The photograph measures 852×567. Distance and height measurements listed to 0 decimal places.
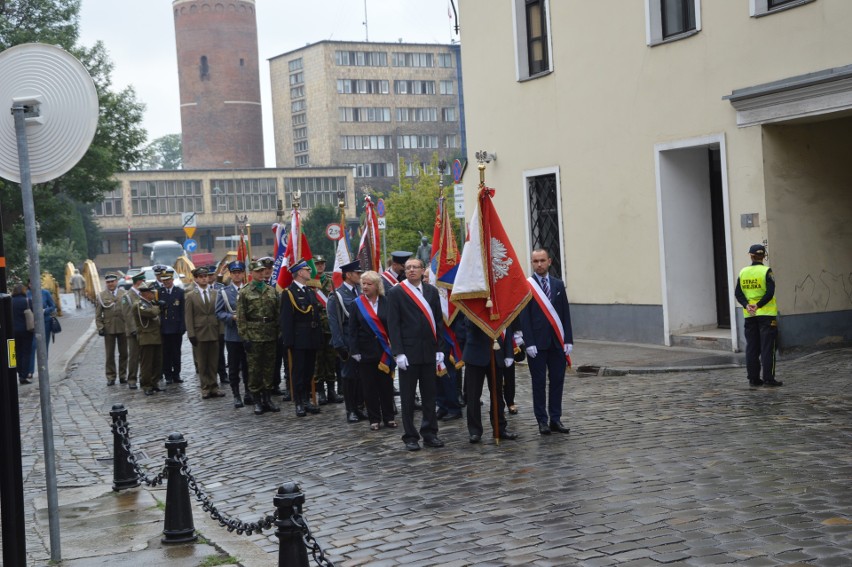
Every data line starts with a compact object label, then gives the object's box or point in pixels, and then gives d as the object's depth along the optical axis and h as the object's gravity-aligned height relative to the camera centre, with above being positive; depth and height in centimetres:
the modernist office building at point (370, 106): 11169 +1649
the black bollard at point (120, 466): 938 -159
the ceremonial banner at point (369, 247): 1620 +28
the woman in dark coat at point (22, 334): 1989 -93
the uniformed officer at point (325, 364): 1449 -127
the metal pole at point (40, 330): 690 -28
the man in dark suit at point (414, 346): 1075 -81
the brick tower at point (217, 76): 9469 +1712
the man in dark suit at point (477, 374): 1071 -113
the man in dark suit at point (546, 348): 1090 -91
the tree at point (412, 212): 5403 +255
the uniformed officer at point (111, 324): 2008 -79
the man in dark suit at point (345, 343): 1298 -89
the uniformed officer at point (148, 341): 1802 -102
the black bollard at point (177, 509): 750 -158
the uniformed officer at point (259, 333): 1442 -79
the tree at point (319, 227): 7912 +302
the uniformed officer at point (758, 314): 1362 -89
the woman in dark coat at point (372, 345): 1227 -88
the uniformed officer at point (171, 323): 1870 -78
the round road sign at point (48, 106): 696 +113
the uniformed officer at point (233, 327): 1546 -76
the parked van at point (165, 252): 7631 +177
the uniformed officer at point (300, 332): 1390 -78
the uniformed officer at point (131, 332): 1922 -92
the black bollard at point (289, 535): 530 -127
